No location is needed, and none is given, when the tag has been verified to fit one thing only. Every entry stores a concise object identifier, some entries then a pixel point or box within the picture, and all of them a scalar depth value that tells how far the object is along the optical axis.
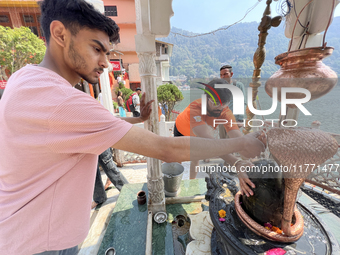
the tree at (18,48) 9.91
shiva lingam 0.92
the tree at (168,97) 11.56
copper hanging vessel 0.86
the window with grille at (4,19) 16.41
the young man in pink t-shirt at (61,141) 0.77
